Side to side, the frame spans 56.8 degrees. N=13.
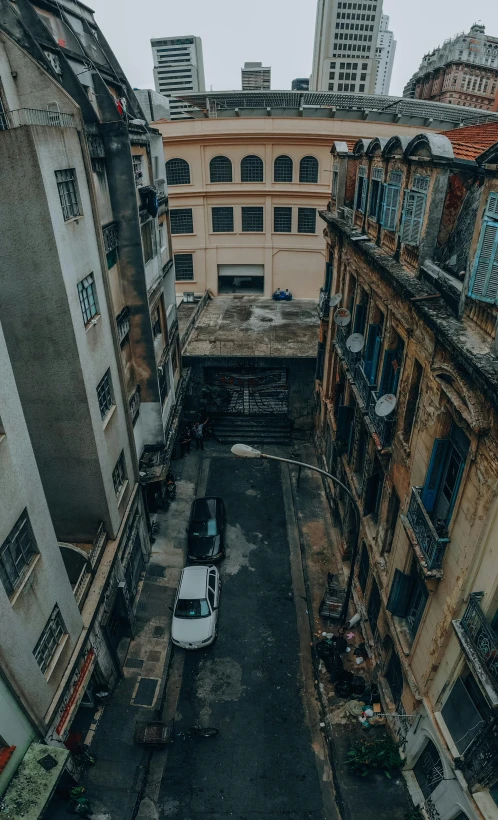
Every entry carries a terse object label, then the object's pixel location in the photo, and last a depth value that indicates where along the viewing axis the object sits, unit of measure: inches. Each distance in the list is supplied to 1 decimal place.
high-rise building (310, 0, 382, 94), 5285.4
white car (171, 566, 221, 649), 744.3
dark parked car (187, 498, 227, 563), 893.2
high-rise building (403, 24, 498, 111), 4653.1
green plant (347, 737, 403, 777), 582.6
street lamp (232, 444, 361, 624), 569.3
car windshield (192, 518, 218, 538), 913.4
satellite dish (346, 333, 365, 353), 728.3
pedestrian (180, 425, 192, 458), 1194.9
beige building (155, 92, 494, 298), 1391.5
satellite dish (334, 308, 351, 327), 821.2
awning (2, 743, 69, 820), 438.9
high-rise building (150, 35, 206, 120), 6019.7
